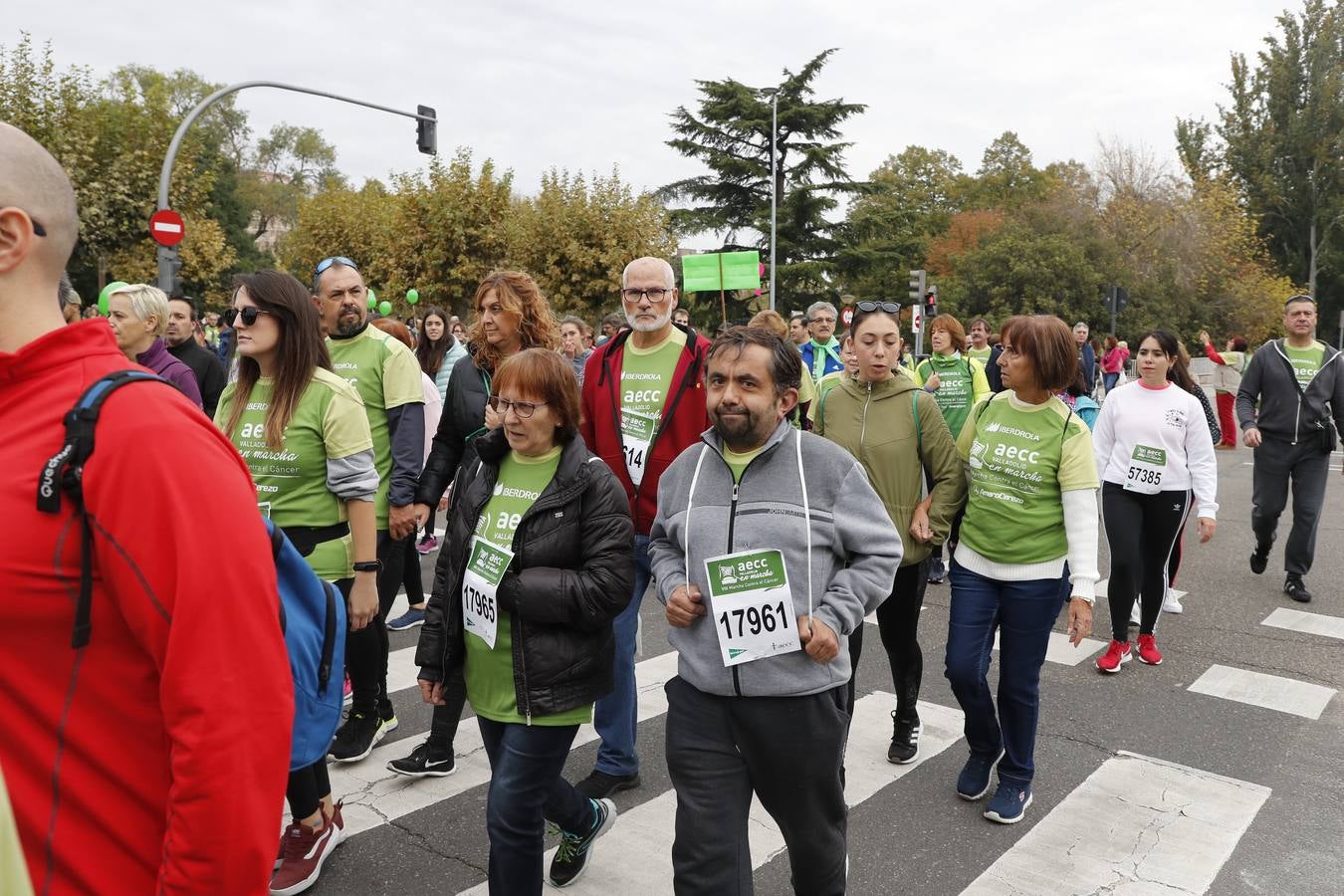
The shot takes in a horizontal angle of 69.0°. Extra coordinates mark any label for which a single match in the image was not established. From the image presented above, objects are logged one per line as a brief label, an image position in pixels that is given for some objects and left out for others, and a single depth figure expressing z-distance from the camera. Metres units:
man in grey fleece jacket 2.67
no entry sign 15.12
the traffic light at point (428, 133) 18.45
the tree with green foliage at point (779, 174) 41.22
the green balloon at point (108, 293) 5.18
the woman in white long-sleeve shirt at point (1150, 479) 5.93
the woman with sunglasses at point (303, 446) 3.51
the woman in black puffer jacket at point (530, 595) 2.91
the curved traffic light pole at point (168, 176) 14.93
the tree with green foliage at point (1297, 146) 49.00
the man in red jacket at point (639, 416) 4.16
